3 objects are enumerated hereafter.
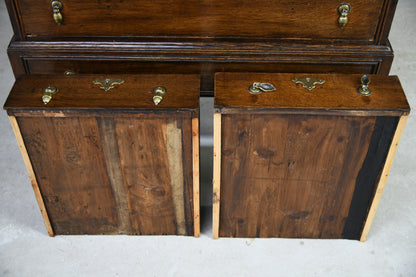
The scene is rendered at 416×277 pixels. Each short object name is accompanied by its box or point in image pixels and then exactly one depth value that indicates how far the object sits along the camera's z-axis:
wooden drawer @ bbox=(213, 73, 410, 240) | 1.31
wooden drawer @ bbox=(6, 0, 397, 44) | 1.42
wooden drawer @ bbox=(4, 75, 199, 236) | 1.32
